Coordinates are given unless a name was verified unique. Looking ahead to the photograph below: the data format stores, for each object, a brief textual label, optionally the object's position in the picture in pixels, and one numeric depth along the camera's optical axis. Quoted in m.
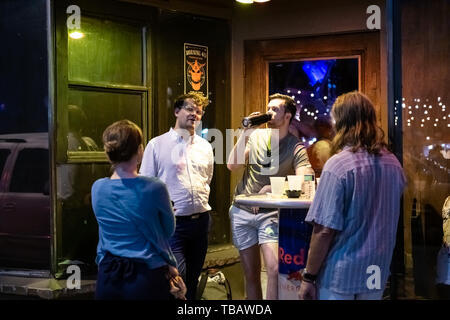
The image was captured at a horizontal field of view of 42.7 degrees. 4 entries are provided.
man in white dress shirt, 4.32
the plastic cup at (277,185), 3.80
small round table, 3.58
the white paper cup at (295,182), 3.66
